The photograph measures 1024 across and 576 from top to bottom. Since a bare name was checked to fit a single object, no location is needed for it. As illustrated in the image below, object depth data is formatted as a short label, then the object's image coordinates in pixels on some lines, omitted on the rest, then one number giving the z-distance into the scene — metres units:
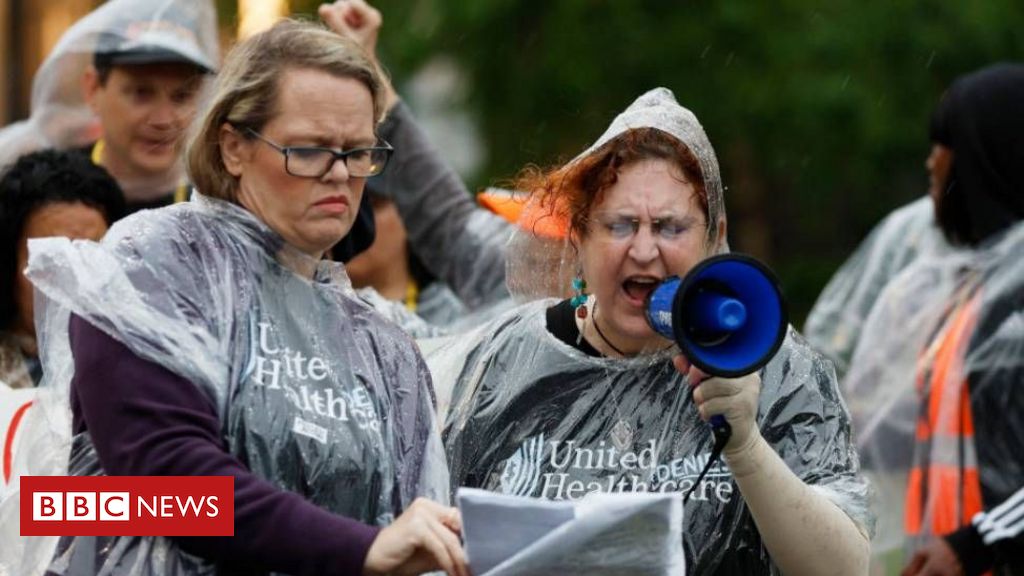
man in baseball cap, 10.08
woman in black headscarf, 11.02
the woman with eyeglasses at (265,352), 5.91
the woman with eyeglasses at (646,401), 7.10
